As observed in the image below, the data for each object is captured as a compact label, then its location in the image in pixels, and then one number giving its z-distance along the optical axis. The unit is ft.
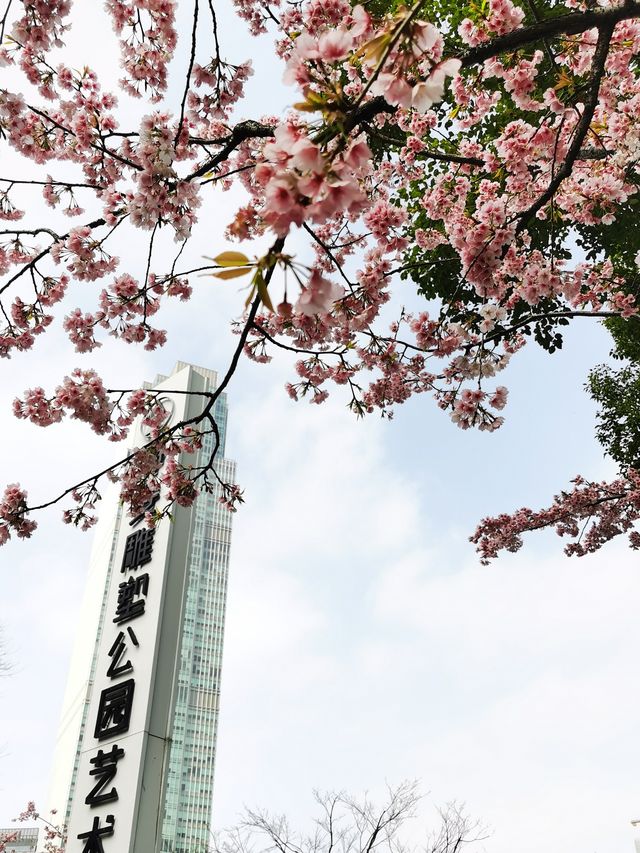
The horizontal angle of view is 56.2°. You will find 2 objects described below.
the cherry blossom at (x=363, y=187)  9.24
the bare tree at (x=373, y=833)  37.08
